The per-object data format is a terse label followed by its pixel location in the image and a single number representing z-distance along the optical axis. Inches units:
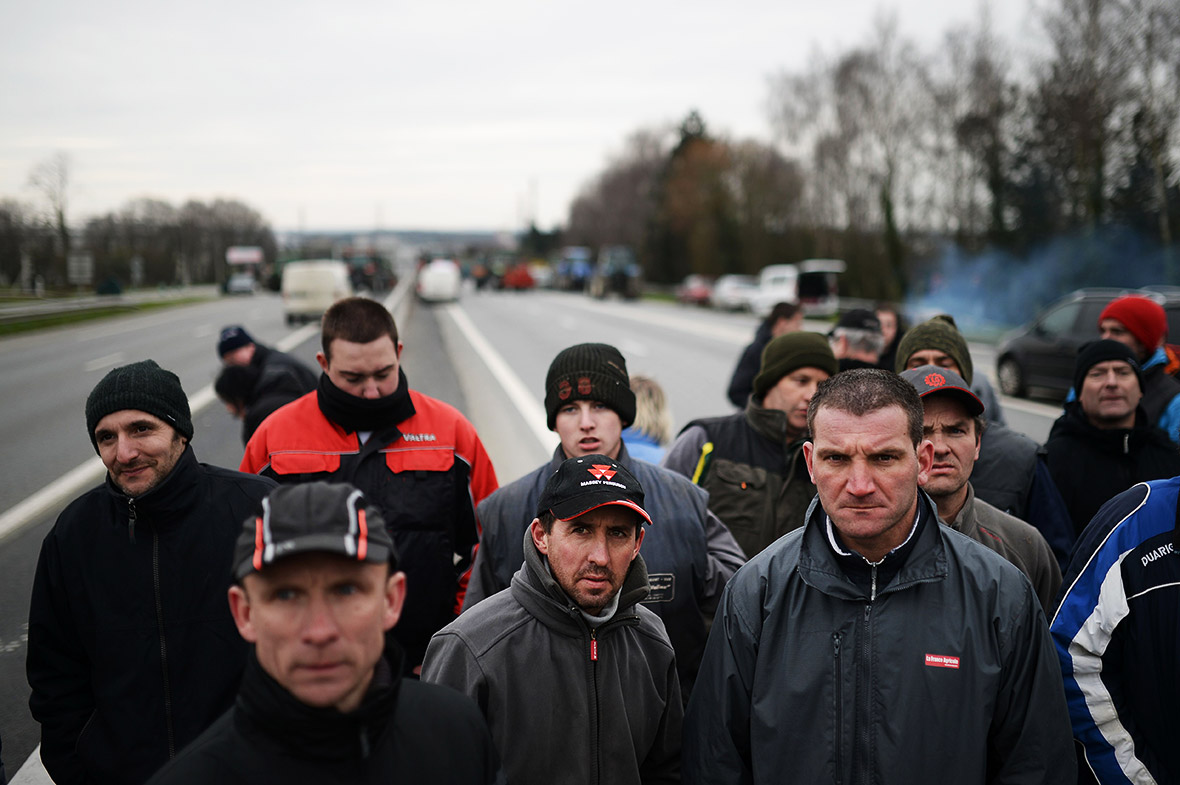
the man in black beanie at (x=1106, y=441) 177.0
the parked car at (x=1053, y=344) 592.6
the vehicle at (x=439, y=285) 1806.1
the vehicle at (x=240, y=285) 2623.0
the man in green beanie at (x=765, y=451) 163.3
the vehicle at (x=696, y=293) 1998.0
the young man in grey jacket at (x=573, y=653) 103.5
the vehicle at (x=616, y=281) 2233.0
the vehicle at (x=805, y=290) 1460.9
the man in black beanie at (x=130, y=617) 115.6
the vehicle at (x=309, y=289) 1206.9
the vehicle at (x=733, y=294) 1753.2
